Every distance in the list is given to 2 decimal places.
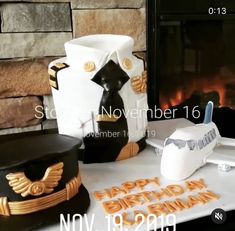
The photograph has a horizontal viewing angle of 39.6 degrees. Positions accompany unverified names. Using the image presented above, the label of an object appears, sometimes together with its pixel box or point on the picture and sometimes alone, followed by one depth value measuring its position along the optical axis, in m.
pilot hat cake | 0.44
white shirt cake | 0.58
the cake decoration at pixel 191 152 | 0.54
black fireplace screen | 0.89
